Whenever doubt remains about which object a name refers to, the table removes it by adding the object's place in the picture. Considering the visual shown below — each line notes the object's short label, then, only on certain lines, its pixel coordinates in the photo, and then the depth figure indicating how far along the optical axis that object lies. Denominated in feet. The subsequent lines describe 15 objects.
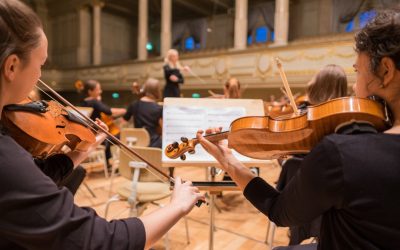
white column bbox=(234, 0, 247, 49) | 29.60
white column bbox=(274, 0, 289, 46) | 27.35
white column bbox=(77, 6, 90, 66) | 43.79
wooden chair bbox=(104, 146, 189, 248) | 7.04
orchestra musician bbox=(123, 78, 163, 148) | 12.53
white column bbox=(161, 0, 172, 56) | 34.94
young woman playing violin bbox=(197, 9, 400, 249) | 2.48
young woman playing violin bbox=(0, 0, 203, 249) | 2.16
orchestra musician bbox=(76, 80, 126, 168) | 14.11
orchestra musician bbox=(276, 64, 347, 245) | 6.75
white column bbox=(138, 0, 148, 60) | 37.19
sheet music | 6.46
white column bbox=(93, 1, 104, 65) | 42.16
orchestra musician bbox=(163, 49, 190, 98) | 16.78
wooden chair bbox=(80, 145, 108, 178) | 12.13
